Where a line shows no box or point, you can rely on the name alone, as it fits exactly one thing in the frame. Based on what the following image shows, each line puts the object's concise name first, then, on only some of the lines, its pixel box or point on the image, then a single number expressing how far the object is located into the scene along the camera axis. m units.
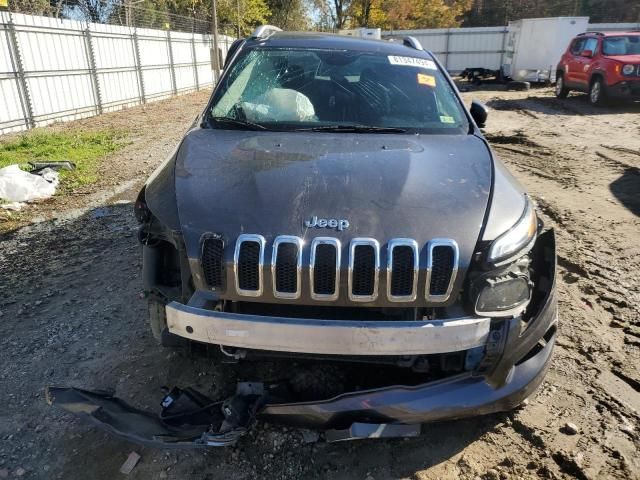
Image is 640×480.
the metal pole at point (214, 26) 22.44
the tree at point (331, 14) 39.48
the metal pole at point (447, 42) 25.00
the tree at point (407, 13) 36.47
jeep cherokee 2.04
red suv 12.73
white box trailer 19.27
